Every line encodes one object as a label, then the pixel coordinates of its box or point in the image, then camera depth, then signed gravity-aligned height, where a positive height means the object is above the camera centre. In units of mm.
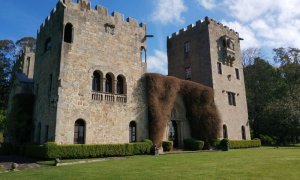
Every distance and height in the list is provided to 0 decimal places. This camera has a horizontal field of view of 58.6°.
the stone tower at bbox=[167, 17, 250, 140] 30359 +8410
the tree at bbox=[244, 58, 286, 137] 42781 +8062
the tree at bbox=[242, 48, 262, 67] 46625 +13380
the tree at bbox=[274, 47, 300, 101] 43200 +10983
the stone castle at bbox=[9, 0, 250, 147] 19406 +4445
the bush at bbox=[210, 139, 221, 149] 26469 -732
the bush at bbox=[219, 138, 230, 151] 25598 -910
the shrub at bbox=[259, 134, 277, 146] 35969 -674
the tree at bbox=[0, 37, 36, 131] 35781 +11009
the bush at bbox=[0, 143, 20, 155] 22077 -917
